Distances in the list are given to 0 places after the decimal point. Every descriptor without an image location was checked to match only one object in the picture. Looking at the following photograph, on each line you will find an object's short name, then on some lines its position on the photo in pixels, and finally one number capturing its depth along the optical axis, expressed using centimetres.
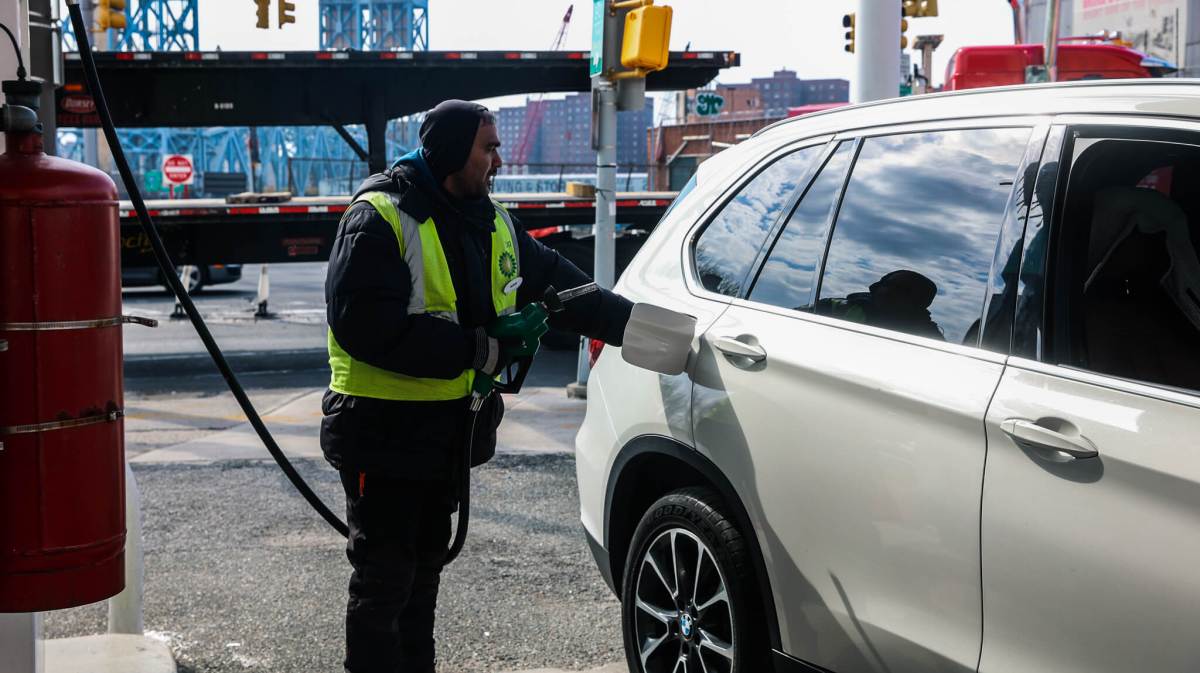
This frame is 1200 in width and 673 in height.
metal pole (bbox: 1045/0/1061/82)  888
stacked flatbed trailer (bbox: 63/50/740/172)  1258
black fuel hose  352
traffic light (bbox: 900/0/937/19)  1465
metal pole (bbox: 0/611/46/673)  311
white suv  217
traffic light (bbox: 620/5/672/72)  930
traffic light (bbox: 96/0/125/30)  1555
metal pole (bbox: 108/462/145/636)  388
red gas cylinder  265
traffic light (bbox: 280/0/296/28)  1659
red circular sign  2979
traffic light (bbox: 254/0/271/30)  1644
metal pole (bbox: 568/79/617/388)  984
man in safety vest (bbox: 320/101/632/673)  321
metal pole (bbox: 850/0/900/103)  833
